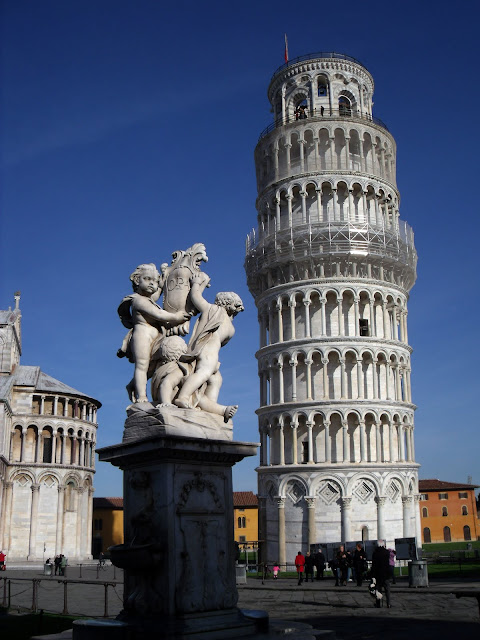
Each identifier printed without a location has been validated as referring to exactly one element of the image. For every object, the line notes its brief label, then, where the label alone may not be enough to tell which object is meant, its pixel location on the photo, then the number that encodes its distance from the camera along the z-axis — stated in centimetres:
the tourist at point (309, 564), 3111
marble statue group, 909
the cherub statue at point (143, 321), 930
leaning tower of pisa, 4653
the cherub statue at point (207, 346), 899
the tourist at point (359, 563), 2577
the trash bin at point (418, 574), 2352
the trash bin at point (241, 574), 2905
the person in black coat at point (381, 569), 1711
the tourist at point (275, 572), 3625
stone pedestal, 781
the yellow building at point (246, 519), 9461
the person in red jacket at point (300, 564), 2991
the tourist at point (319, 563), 3136
